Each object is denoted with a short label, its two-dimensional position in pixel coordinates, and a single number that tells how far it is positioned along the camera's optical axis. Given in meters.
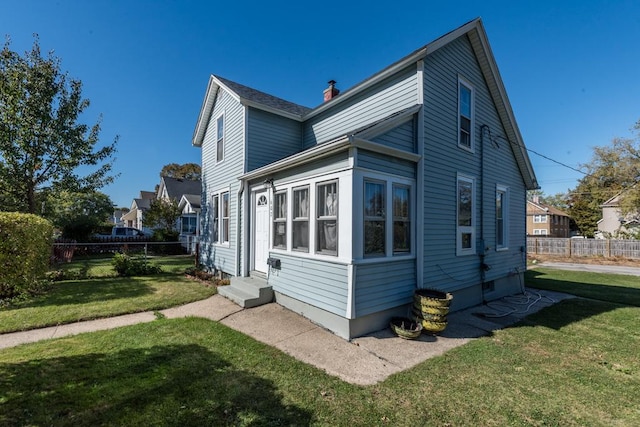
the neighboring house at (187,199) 20.97
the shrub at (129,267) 10.41
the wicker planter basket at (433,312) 5.18
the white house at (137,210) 35.49
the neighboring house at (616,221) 22.06
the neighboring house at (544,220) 40.12
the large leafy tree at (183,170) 46.44
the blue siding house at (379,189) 5.30
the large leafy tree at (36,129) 10.63
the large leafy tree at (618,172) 23.89
